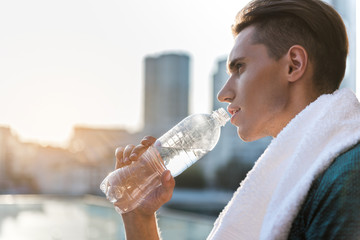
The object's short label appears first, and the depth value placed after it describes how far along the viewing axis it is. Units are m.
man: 0.57
